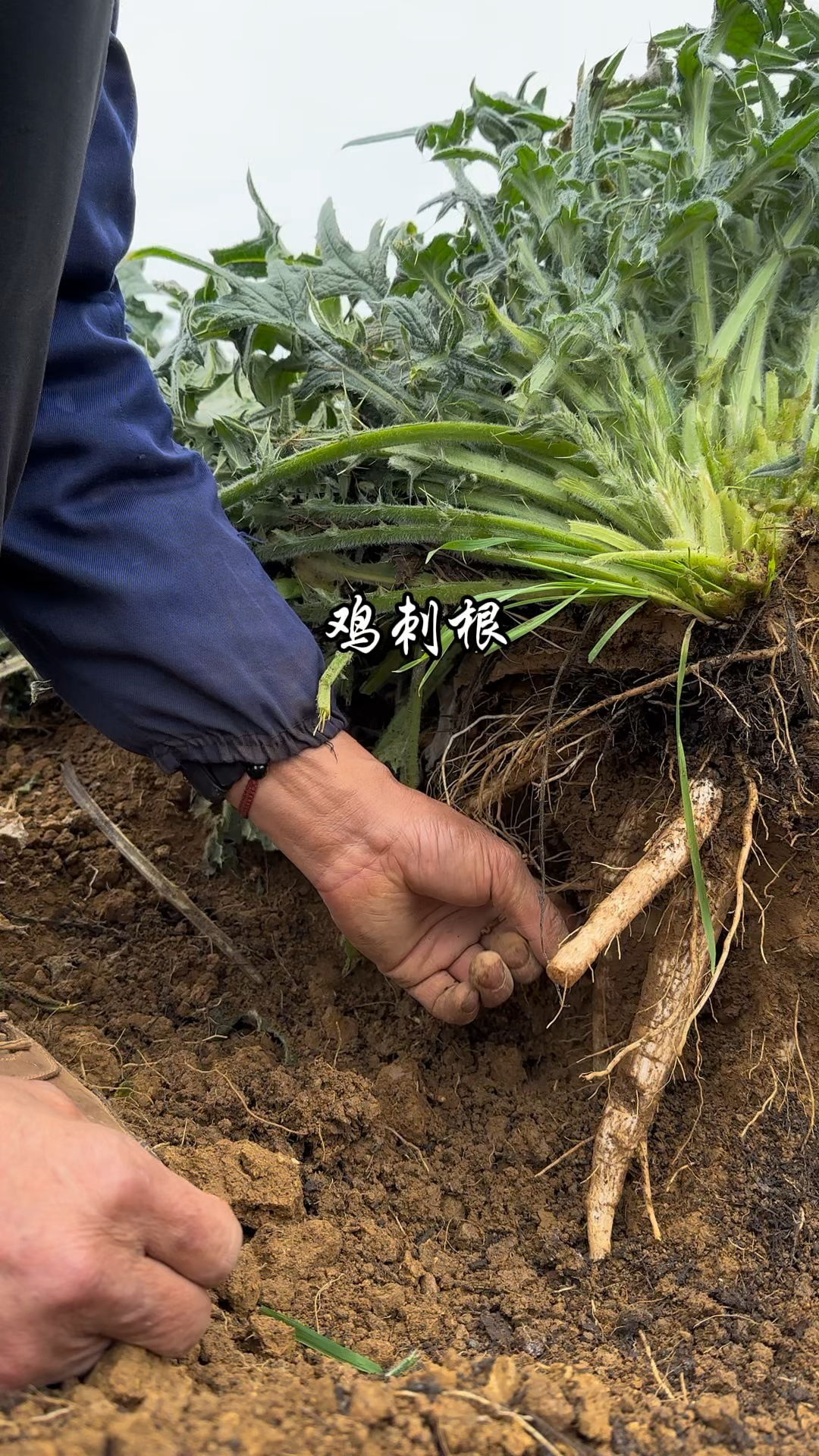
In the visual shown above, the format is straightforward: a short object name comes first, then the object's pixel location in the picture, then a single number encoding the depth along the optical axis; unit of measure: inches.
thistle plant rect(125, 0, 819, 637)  17.6
